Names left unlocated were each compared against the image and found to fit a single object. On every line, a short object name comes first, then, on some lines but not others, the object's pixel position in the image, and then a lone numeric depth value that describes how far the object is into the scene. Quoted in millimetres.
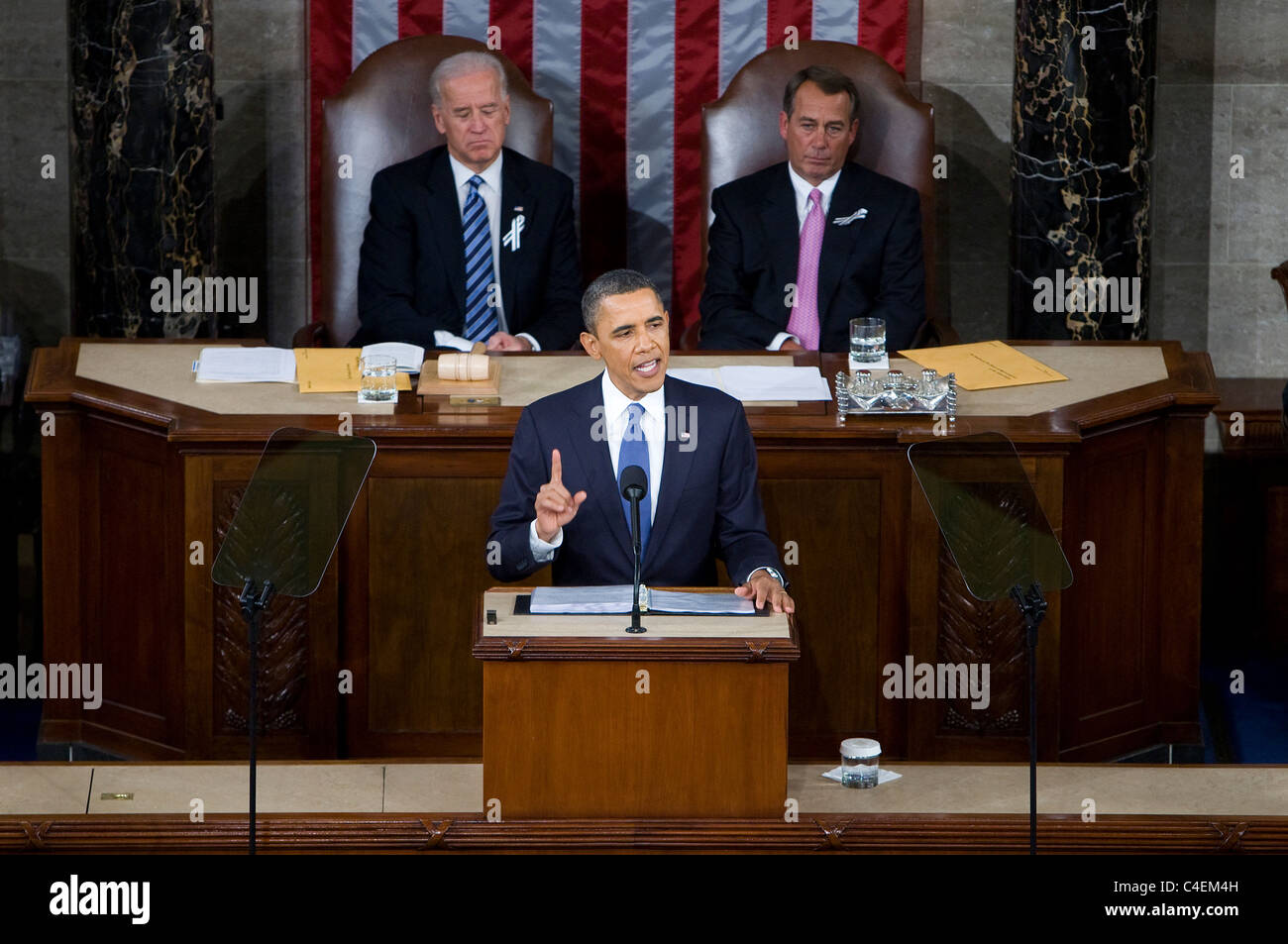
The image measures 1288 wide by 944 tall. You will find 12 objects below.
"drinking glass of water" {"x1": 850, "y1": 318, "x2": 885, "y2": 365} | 10023
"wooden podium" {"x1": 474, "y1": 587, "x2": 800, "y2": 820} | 6051
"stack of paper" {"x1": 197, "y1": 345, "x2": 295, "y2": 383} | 9922
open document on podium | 6430
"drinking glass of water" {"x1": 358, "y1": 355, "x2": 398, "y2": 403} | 9594
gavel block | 9586
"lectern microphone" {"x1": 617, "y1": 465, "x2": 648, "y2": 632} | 6113
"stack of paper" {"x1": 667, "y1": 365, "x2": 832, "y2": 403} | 9570
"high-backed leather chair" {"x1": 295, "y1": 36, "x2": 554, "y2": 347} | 12492
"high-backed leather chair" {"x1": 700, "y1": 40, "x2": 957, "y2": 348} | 12383
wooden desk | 9125
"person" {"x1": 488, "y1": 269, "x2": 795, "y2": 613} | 7840
